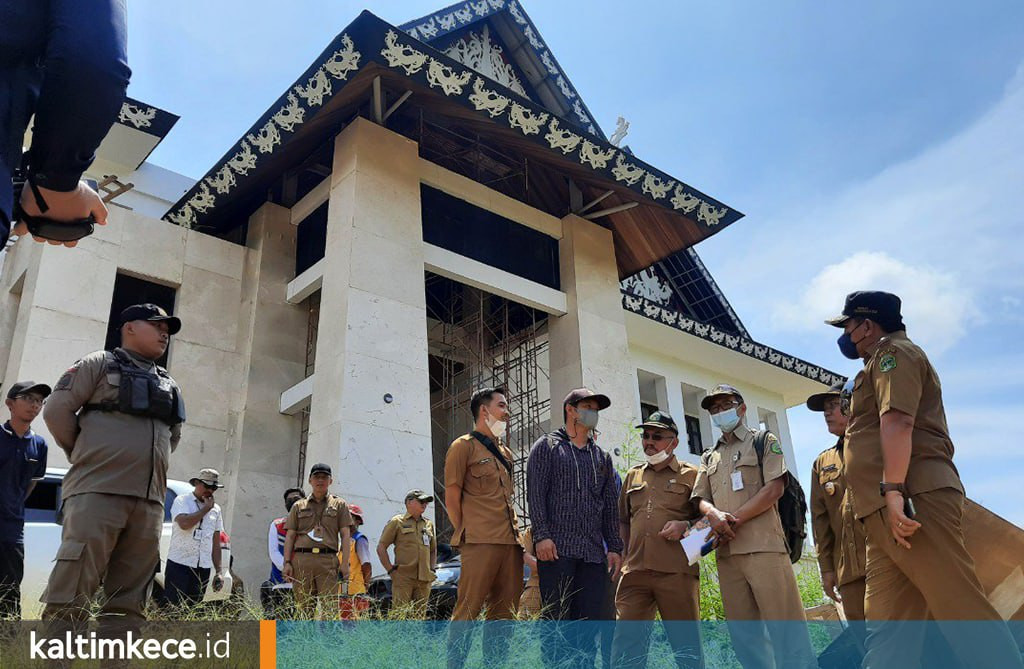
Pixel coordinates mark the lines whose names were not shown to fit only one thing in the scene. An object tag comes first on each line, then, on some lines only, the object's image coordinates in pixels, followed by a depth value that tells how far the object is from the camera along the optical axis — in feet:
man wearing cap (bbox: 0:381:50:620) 15.75
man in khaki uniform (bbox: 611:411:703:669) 14.96
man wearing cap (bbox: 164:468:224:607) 21.31
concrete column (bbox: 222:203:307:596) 38.96
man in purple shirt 15.16
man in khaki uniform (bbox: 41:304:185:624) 11.41
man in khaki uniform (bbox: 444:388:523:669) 14.98
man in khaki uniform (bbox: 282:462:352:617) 21.88
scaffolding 49.67
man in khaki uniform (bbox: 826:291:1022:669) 9.51
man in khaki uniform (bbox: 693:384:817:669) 14.39
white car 20.70
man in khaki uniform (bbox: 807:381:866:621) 15.30
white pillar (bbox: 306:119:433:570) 33.71
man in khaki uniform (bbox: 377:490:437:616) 25.36
